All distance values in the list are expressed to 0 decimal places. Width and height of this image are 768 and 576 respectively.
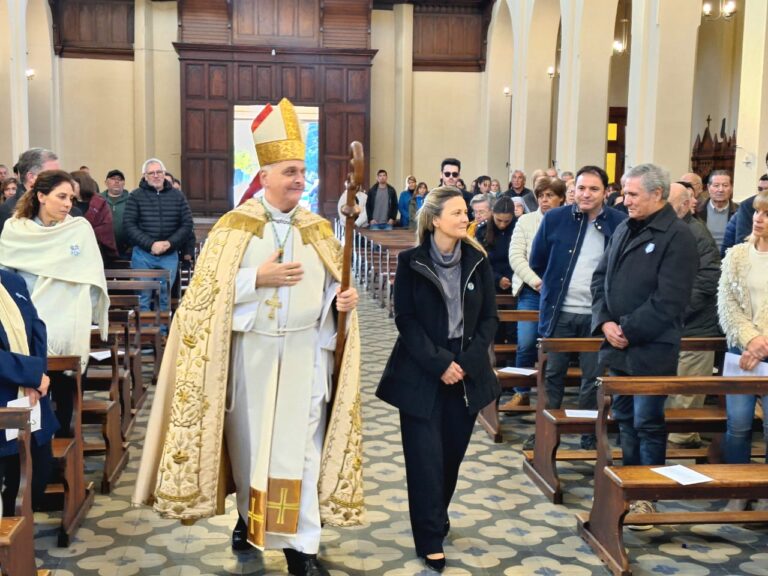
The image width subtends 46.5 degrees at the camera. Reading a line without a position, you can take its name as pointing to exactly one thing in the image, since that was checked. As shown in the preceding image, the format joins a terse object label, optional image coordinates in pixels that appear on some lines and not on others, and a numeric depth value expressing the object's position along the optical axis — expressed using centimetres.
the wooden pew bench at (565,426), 483
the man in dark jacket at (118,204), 917
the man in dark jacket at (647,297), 418
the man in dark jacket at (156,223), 820
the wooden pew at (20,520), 306
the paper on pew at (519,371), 604
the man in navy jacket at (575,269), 523
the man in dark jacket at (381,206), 1762
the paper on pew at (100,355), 555
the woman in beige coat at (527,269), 638
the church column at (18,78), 1411
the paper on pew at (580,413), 489
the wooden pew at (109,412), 485
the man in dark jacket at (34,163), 586
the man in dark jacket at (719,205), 764
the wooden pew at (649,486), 379
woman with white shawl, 472
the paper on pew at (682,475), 382
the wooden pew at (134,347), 625
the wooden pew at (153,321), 664
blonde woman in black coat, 378
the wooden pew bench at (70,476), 410
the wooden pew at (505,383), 592
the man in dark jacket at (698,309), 577
